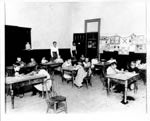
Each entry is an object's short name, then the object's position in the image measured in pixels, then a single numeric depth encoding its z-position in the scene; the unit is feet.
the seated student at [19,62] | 22.06
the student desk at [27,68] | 21.19
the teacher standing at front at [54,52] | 28.91
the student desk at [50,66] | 24.31
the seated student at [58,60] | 26.64
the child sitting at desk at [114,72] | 16.86
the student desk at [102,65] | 24.18
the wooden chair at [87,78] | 19.77
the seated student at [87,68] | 20.51
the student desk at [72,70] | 20.07
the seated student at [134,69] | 20.78
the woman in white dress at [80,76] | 19.23
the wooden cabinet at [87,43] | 32.17
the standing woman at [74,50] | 33.99
